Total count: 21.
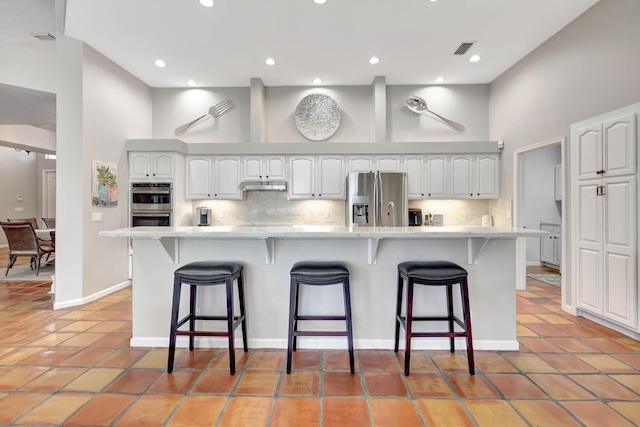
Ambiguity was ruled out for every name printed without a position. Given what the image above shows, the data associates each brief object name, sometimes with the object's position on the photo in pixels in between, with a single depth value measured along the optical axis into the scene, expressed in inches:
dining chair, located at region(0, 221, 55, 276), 192.7
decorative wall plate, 198.7
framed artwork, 148.6
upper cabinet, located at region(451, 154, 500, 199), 185.5
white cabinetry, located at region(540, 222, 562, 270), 219.3
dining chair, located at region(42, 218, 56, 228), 252.2
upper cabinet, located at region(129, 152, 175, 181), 177.0
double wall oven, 175.8
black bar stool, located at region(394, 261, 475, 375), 81.7
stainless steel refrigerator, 174.6
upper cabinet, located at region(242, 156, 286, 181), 189.0
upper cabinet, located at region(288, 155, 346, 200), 187.9
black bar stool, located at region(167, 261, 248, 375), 82.7
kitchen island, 97.1
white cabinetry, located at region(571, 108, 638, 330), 104.4
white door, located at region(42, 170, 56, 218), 353.7
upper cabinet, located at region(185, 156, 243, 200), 189.5
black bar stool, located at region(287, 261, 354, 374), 82.5
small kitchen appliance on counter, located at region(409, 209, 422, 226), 191.8
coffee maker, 191.5
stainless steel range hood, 184.9
